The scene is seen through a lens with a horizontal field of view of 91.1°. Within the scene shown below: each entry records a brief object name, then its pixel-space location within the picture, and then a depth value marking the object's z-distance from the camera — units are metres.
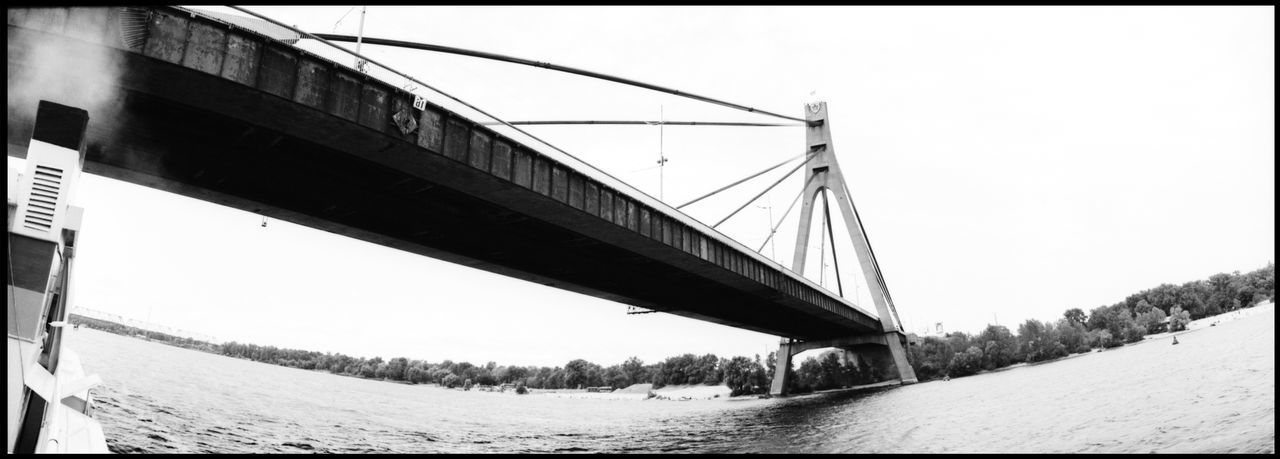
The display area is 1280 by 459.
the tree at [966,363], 81.12
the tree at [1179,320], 86.94
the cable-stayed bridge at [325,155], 15.08
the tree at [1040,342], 80.38
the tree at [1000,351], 82.75
